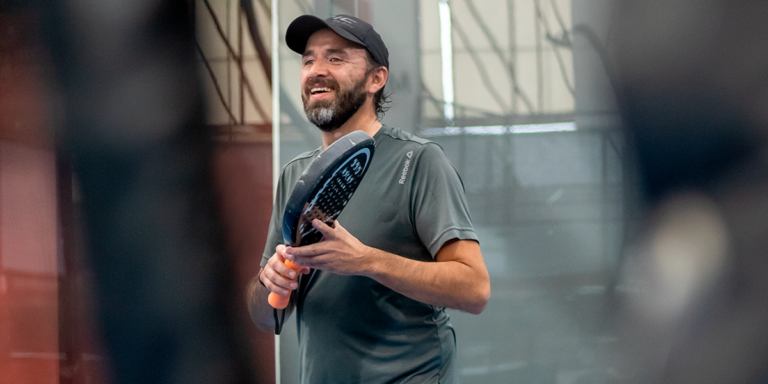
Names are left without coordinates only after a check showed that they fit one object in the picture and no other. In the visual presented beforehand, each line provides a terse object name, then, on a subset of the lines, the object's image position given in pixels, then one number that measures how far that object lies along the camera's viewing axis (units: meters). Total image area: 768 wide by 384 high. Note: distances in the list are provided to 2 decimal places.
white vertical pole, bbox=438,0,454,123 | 5.91
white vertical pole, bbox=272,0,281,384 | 5.99
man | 5.06
